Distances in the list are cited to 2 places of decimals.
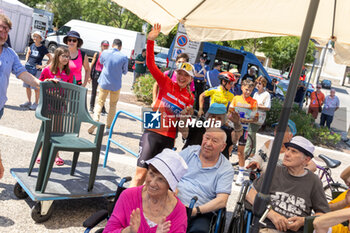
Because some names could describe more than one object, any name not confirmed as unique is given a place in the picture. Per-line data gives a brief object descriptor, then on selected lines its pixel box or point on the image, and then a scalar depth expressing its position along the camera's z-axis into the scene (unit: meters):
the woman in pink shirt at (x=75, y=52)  6.51
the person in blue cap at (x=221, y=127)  3.79
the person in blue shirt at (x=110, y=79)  8.10
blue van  18.69
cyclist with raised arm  4.05
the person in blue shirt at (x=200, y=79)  12.77
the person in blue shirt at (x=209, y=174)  3.63
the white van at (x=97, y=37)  25.47
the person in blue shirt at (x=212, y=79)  12.25
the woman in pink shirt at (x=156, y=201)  2.63
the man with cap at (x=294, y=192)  3.53
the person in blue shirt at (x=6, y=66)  3.83
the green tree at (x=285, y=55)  39.12
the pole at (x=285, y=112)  2.50
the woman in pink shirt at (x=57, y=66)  5.40
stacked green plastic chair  3.89
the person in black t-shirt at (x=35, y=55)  9.22
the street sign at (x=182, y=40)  10.10
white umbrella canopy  3.84
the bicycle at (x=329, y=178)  5.50
